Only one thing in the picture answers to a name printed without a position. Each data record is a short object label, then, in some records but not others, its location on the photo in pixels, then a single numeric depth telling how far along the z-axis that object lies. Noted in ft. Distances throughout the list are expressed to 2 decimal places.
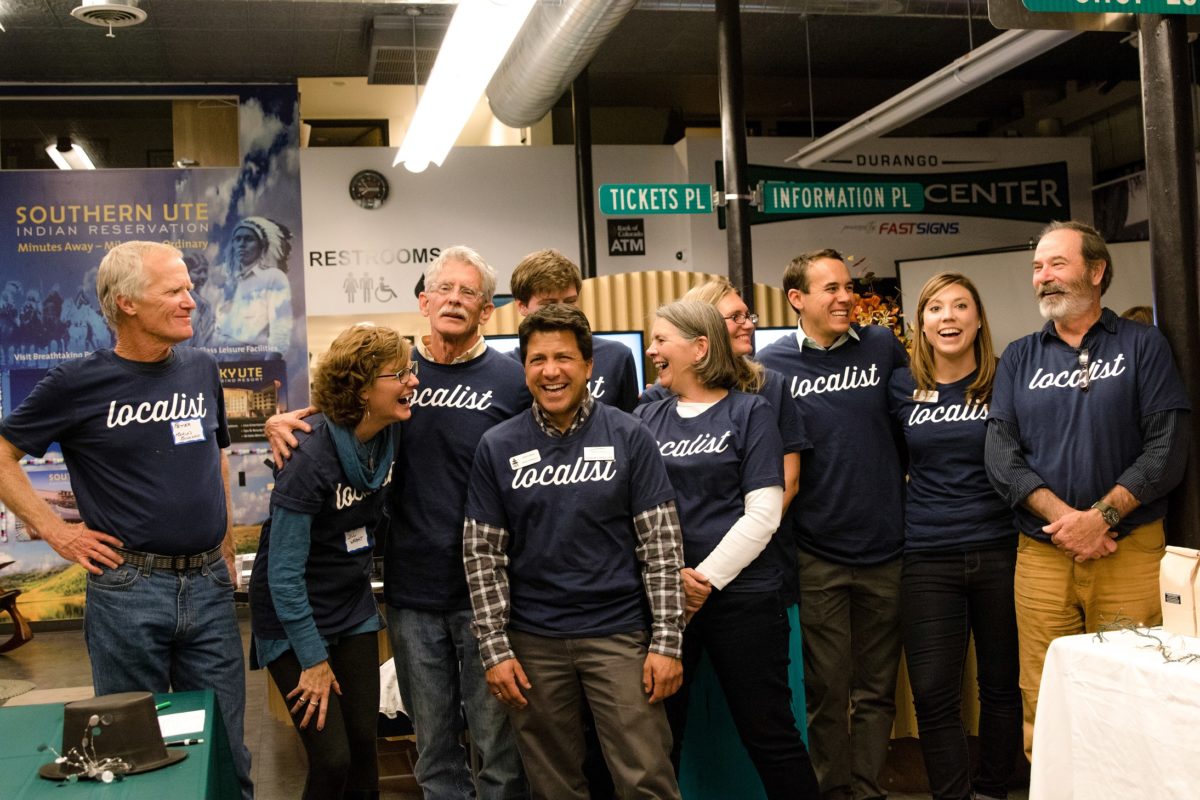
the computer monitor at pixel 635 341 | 19.20
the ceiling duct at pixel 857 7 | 21.70
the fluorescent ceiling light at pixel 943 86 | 17.76
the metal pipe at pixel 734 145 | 20.08
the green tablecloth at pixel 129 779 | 6.27
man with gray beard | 9.09
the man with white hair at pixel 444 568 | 8.89
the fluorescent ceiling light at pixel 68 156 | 27.58
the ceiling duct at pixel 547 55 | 18.97
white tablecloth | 7.27
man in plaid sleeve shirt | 8.18
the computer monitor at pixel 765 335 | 20.47
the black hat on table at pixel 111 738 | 6.57
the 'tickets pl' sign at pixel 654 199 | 20.18
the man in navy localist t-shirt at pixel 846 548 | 10.25
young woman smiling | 9.85
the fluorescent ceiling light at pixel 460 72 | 13.33
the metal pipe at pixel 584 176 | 28.07
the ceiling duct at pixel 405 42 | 24.04
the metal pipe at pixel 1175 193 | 9.46
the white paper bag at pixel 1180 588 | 7.91
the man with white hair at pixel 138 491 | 8.68
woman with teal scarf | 8.14
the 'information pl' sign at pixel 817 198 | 21.52
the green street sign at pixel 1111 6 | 8.76
